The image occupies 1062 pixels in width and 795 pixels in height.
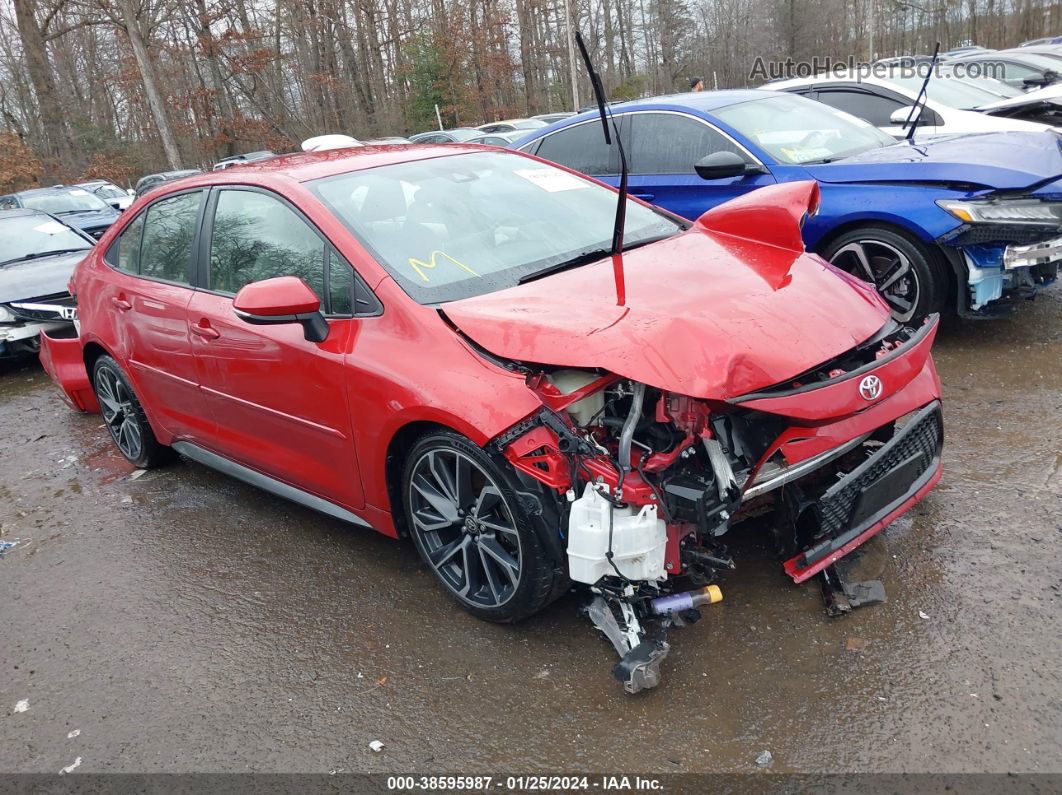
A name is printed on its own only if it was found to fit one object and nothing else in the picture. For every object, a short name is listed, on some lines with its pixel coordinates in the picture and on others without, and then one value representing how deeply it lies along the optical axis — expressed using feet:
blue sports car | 14.85
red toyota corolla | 7.86
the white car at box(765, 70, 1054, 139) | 23.48
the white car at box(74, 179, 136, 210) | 56.51
